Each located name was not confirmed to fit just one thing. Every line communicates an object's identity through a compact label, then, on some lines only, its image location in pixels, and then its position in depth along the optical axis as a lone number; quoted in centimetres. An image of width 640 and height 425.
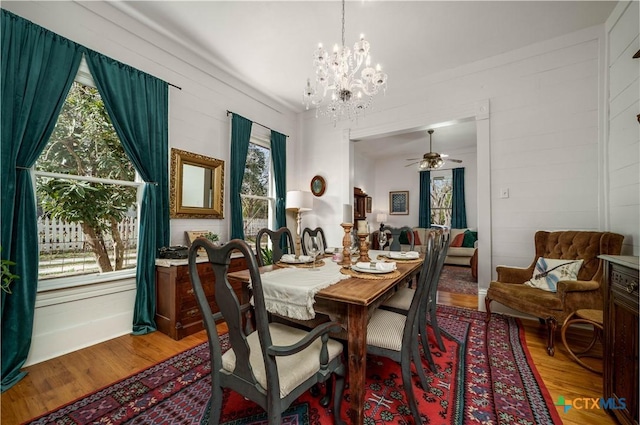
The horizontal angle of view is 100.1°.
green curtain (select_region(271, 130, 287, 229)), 439
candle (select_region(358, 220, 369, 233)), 210
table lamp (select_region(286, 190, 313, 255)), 423
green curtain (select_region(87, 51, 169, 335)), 247
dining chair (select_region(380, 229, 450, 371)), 184
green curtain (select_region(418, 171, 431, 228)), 736
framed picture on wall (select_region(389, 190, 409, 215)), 779
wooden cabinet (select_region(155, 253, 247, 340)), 252
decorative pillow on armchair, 245
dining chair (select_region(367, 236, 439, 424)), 144
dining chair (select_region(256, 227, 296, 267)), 217
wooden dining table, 132
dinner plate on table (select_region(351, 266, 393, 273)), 176
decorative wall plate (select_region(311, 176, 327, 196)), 468
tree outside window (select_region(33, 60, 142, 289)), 223
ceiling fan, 534
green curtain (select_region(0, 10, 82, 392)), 188
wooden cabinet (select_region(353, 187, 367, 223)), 684
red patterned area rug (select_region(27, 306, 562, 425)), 148
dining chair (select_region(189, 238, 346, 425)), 101
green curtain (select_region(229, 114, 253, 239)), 362
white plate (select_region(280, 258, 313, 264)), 209
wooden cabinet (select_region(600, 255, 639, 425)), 127
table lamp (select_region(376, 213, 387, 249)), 251
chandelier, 222
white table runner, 135
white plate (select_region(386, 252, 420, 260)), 239
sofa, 611
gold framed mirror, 300
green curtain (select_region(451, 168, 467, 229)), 698
